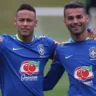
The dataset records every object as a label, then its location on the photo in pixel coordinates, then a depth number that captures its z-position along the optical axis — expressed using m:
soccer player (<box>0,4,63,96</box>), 10.61
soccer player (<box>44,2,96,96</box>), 10.27
